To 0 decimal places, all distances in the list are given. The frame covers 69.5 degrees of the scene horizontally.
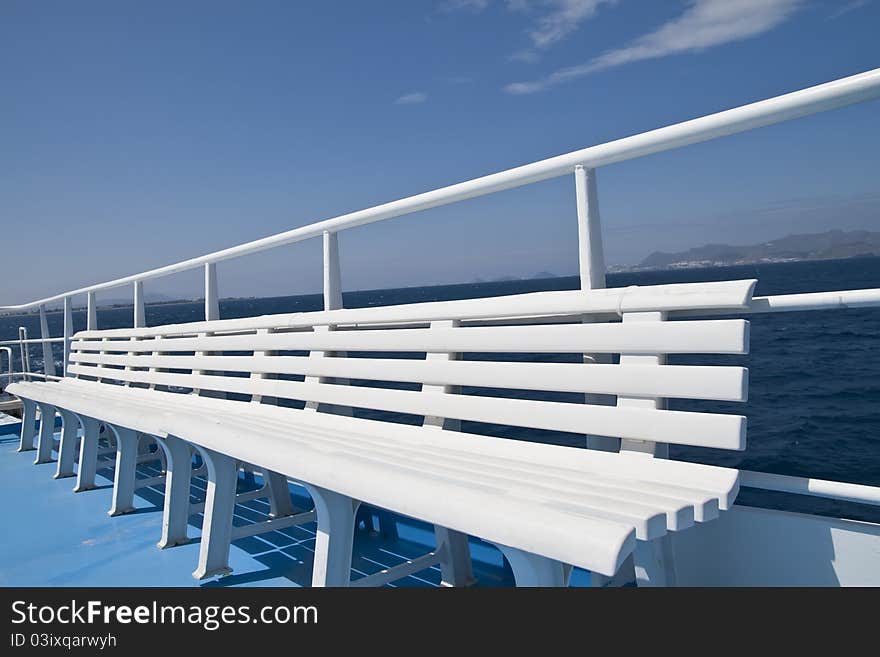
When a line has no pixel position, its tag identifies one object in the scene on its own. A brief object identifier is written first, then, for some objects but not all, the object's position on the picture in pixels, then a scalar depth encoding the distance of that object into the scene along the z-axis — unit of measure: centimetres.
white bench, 109
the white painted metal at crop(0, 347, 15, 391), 607
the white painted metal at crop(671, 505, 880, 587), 121
